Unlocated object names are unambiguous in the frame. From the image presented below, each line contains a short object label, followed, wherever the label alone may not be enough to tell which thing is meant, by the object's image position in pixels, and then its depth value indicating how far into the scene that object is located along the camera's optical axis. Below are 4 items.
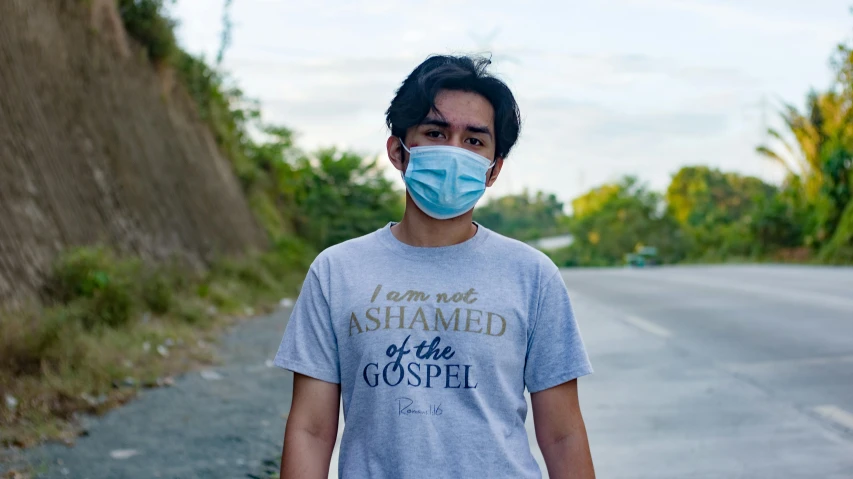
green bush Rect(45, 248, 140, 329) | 9.94
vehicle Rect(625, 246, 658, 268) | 51.23
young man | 2.56
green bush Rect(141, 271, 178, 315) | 11.68
